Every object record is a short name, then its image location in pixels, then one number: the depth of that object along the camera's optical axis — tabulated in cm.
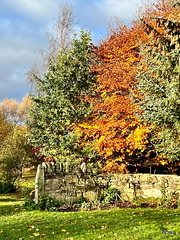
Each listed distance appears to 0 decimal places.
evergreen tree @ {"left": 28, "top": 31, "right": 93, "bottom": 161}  1298
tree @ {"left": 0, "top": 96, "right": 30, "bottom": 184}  1380
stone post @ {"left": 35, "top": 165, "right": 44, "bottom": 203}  837
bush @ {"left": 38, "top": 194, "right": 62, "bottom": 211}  798
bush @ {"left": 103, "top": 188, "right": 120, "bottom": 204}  863
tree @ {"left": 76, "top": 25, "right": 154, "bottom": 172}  1006
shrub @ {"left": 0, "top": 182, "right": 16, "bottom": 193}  1398
